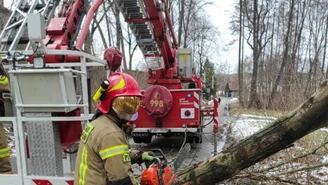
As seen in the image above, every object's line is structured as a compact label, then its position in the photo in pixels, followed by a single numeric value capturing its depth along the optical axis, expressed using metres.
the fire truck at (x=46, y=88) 2.61
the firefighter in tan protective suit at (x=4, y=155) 3.51
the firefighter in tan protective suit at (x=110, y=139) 1.78
